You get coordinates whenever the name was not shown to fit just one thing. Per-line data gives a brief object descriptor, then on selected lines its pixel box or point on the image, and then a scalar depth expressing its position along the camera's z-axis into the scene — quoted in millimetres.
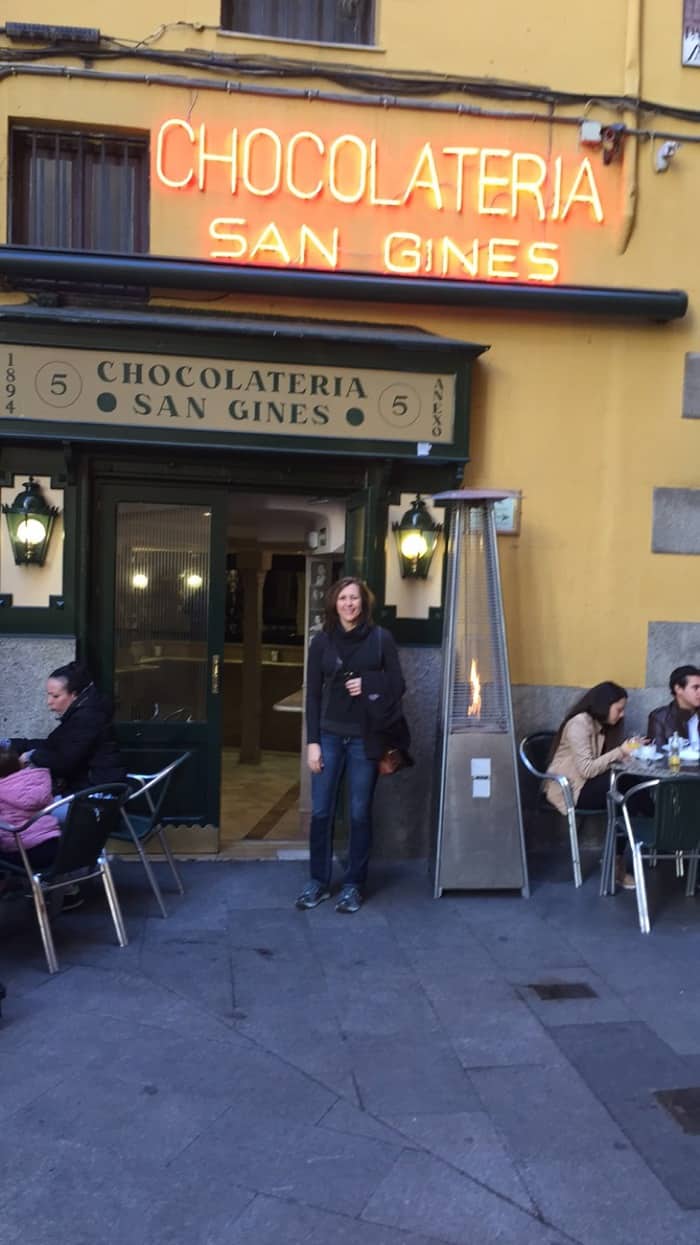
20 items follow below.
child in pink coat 4512
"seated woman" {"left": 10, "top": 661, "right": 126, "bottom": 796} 5152
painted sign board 5711
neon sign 6043
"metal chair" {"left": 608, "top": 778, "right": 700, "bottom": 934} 5004
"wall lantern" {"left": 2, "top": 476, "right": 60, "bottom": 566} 5855
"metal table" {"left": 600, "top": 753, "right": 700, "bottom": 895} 5158
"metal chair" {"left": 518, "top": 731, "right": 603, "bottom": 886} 5812
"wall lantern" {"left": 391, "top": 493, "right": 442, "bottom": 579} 6172
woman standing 5371
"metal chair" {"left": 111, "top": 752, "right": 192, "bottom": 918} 5176
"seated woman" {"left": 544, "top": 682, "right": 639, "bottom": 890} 5809
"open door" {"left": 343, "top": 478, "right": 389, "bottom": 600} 6168
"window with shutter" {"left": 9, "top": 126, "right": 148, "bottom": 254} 6086
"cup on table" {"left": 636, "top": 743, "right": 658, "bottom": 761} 5492
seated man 5824
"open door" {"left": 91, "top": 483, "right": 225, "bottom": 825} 6254
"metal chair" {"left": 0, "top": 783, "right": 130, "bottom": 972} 4406
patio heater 5621
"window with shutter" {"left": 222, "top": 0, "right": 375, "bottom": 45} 6258
